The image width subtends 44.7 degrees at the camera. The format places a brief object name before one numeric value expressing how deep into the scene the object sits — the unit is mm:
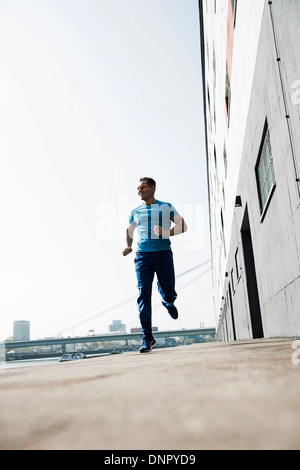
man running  4535
